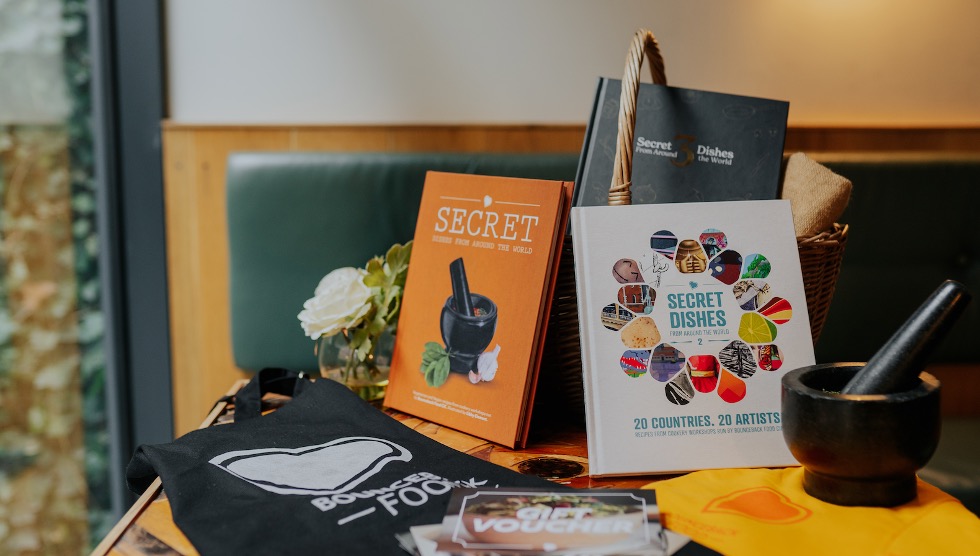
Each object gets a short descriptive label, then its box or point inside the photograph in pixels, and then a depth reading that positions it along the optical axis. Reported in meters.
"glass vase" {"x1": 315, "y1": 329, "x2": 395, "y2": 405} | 1.00
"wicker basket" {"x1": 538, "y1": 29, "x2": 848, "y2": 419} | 0.83
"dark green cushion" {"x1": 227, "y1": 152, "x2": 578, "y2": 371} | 1.46
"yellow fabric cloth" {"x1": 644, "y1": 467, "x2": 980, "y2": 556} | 0.58
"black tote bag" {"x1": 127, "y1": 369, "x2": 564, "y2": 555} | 0.60
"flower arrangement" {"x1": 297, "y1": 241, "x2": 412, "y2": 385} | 0.96
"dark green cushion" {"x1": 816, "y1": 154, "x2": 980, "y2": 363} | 1.46
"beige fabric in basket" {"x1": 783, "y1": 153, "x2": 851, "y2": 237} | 0.93
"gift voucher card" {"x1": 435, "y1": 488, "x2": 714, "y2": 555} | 0.56
